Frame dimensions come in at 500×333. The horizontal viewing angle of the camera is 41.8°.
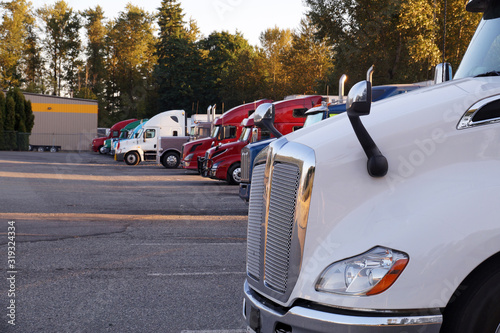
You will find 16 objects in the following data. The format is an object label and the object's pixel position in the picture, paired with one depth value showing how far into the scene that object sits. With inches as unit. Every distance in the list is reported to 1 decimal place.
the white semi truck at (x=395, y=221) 122.2
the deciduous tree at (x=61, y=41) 3644.2
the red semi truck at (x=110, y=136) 2309.7
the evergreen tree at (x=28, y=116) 2448.3
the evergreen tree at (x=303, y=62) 2728.8
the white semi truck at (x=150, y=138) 1524.4
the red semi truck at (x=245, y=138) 860.6
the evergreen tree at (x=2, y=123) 2325.3
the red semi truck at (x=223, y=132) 1047.6
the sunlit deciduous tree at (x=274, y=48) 3002.0
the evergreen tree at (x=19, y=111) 2401.6
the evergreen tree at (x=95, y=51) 3772.1
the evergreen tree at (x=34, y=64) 3575.3
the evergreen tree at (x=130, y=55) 3766.7
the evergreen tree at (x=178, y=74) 3257.9
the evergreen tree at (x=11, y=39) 3233.3
